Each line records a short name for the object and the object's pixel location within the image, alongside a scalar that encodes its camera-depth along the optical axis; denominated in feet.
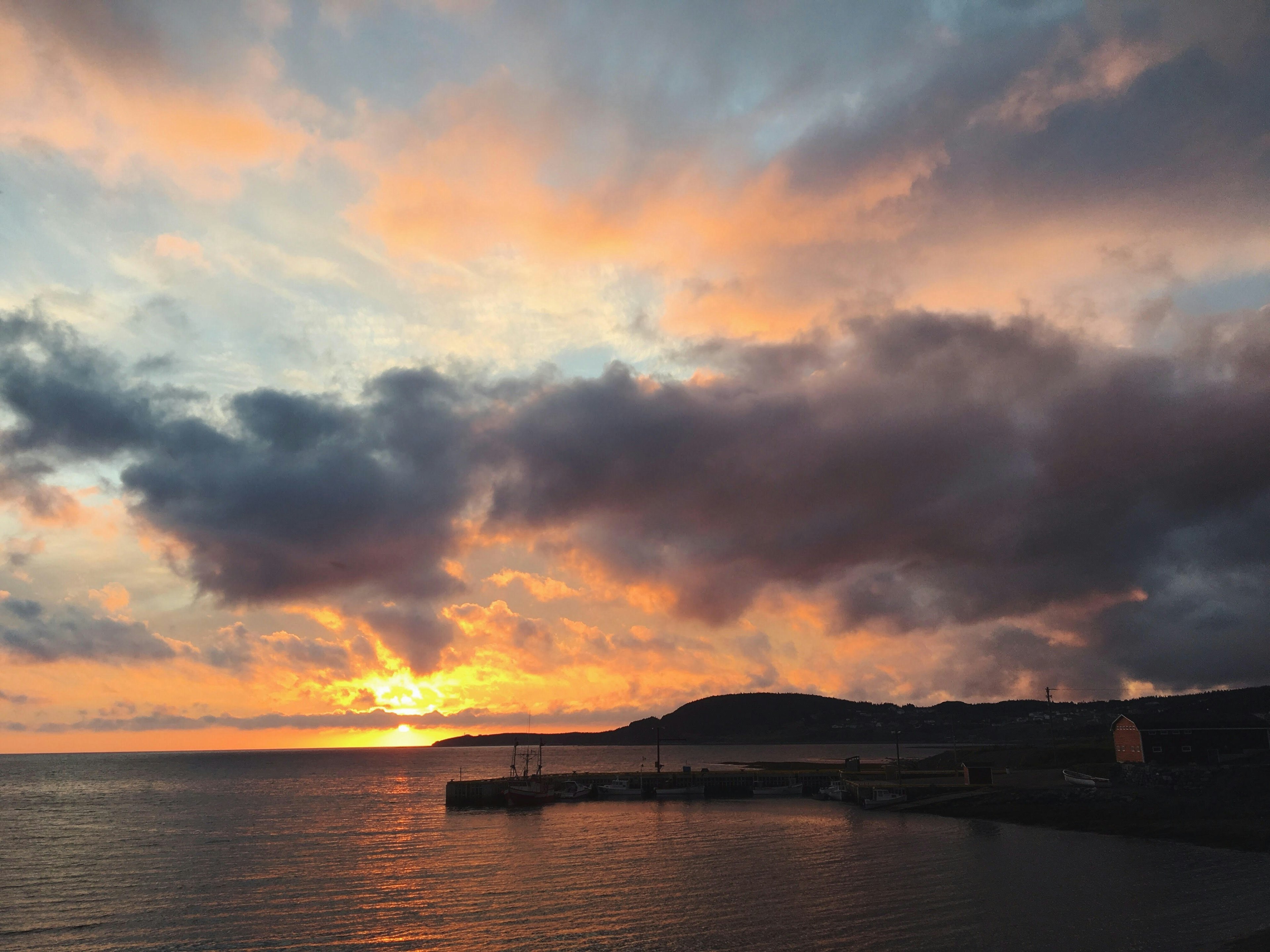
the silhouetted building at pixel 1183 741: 328.29
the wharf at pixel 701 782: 401.08
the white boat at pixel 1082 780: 300.81
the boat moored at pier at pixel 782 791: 428.15
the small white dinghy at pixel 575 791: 412.77
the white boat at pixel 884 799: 339.77
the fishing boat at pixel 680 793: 419.74
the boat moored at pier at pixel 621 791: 421.59
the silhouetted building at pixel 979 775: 344.49
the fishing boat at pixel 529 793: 382.01
